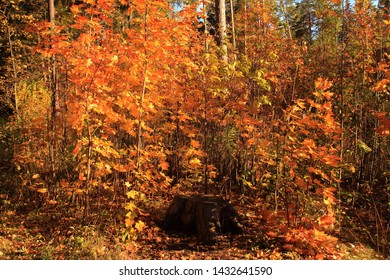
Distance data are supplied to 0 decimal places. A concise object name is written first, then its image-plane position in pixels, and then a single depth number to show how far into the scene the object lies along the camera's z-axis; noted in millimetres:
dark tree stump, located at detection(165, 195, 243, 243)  4434
